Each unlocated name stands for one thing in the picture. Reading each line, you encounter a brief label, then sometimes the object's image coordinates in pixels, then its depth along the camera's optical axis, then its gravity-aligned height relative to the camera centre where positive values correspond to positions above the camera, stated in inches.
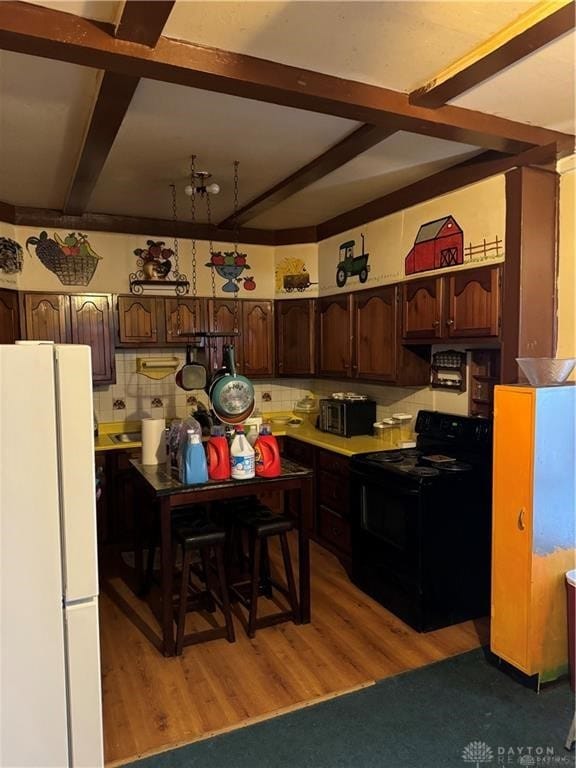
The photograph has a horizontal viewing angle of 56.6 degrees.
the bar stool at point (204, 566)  105.9 -44.1
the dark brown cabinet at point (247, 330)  176.2 +7.3
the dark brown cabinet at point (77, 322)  152.5 +9.0
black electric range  112.1 -39.2
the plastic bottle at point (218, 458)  108.2 -21.7
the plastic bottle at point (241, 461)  108.6 -22.1
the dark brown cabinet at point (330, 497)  144.0 -41.2
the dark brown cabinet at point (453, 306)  112.0 +9.9
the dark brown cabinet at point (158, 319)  163.8 +10.5
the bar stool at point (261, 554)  112.1 -44.1
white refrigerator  61.6 -24.8
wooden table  103.0 -28.7
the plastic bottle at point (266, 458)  111.3 -22.2
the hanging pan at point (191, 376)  129.4 -5.8
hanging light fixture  123.3 +40.4
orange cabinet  91.6 -30.0
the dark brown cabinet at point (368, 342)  141.9 +2.6
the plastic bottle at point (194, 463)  104.9 -21.8
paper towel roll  122.3 -20.8
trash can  91.8 -46.4
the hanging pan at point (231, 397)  111.0 -9.5
